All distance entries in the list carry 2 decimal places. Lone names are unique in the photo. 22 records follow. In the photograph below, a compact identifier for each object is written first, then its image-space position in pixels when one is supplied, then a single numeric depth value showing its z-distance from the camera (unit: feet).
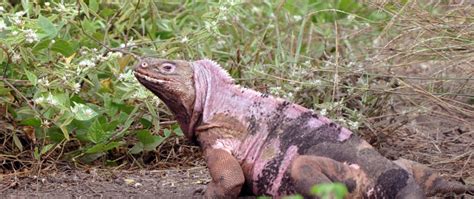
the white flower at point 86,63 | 42.47
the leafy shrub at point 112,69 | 42.47
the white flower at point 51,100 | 40.72
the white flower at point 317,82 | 47.54
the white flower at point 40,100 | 40.60
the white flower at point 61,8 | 43.98
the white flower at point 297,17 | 57.62
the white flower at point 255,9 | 61.31
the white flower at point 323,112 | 45.80
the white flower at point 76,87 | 41.75
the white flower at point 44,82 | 41.37
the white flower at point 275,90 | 46.80
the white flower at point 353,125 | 45.39
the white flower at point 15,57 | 42.32
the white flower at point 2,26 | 39.99
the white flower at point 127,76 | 42.34
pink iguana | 35.50
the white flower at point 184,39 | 47.83
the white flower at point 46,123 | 42.11
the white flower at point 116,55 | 44.09
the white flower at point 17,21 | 40.52
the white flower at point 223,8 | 46.88
